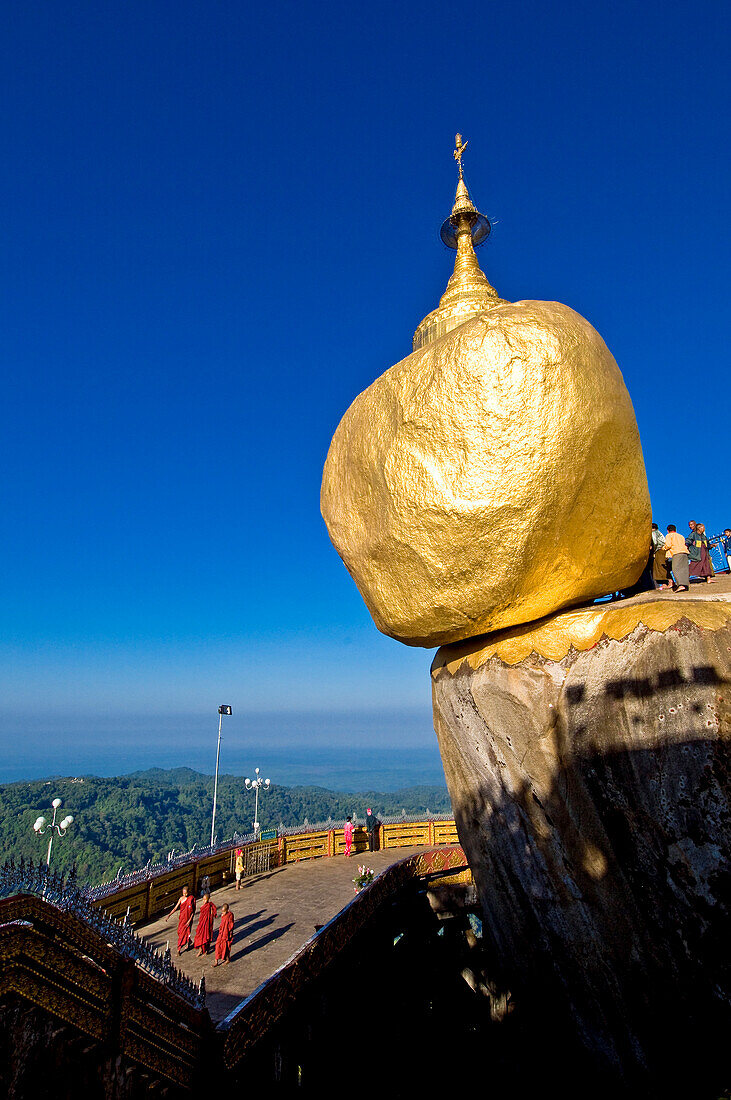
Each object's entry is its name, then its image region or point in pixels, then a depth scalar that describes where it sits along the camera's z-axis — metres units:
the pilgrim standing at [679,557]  7.38
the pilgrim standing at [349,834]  18.80
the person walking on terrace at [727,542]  10.94
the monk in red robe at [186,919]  10.59
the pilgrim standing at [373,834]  19.64
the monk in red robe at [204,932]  10.26
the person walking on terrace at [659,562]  7.88
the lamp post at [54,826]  13.38
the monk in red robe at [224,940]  9.73
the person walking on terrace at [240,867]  14.80
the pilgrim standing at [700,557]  8.39
